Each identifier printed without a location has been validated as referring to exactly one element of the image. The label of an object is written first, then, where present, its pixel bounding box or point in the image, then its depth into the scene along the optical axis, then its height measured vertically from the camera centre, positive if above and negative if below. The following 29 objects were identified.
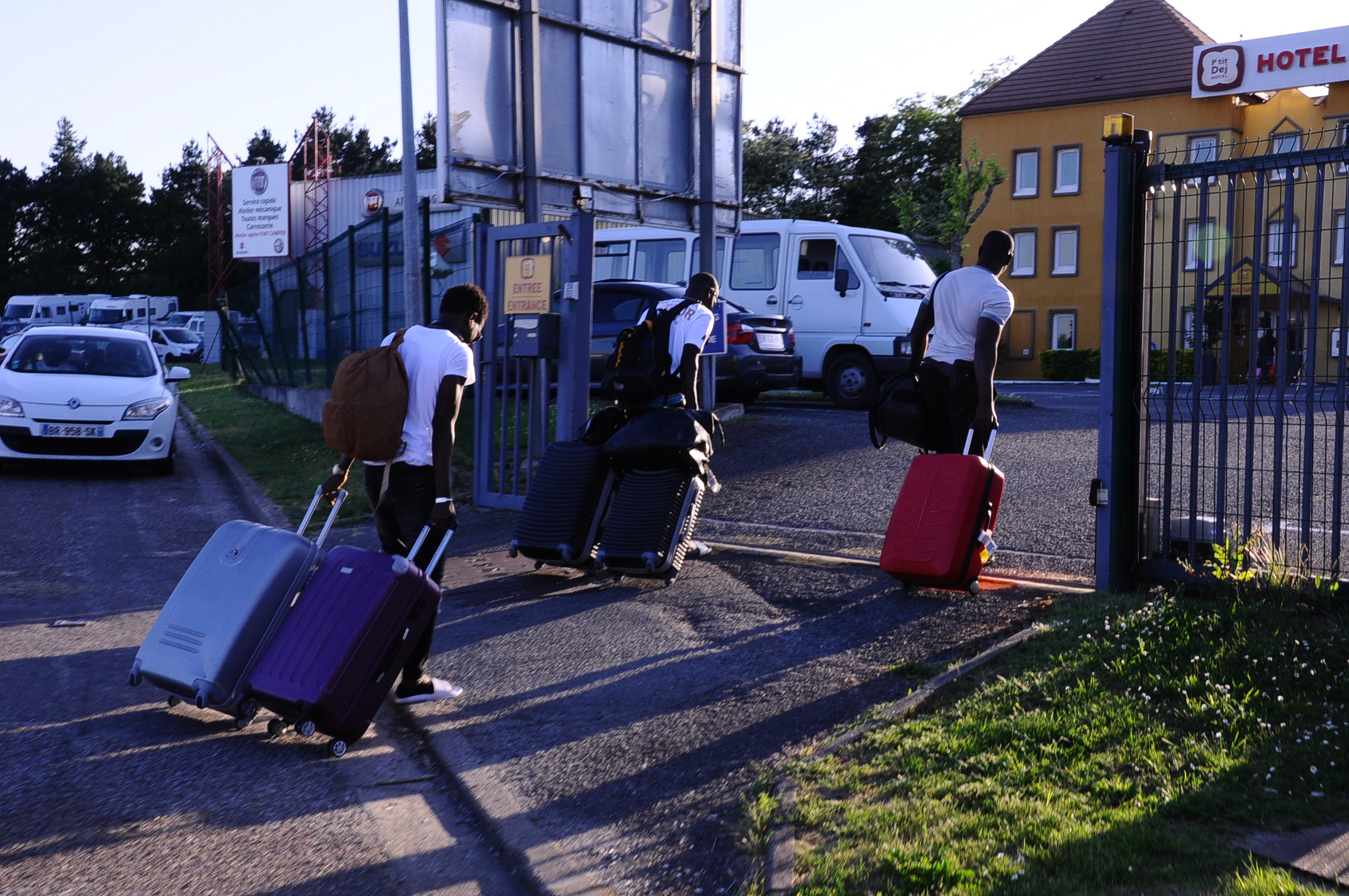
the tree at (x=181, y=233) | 71.38 +7.81
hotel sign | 33.88 +8.35
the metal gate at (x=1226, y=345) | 5.62 +0.10
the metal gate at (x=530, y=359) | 8.73 +0.05
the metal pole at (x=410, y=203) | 12.91 +1.92
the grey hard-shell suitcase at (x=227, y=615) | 4.58 -0.92
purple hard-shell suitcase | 4.41 -1.00
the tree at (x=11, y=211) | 70.00 +8.63
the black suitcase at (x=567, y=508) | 7.32 -0.83
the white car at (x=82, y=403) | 12.01 -0.37
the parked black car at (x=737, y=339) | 14.48 +0.32
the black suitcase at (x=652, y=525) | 7.02 -0.89
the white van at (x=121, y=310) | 48.94 +2.16
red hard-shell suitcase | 6.29 -0.79
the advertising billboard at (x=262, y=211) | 55.41 +6.87
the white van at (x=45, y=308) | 56.00 +2.54
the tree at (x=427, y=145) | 67.12 +12.33
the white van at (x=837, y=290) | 15.91 +1.01
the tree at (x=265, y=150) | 86.44 +14.83
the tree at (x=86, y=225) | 72.12 +8.15
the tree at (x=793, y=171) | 50.62 +7.96
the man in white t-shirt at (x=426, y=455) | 4.93 -0.35
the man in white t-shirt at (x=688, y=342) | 7.70 +0.15
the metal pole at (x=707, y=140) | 11.33 +2.06
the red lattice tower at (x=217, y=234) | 57.91 +6.60
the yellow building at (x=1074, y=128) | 37.19 +7.34
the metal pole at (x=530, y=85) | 9.73 +2.17
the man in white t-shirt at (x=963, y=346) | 6.55 +0.11
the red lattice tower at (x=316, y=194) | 53.16 +7.33
